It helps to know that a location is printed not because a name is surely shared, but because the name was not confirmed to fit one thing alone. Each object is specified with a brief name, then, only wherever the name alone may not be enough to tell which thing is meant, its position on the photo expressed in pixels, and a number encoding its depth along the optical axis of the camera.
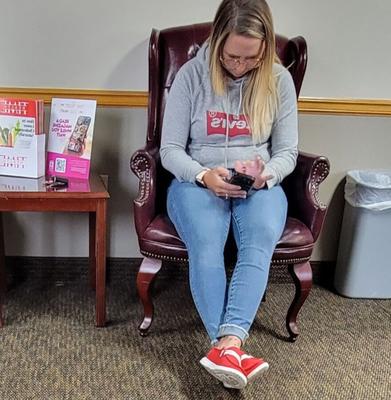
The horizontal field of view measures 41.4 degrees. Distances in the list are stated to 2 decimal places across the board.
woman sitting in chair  1.43
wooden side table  1.65
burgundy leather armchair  1.64
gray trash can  2.06
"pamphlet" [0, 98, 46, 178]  1.78
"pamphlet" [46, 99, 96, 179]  1.82
